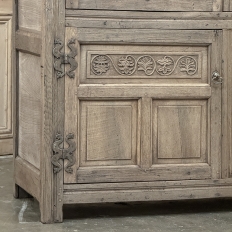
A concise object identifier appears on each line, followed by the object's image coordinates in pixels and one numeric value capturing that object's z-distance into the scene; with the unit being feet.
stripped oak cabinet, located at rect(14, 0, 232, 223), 10.94
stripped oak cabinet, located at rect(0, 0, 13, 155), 16.48
